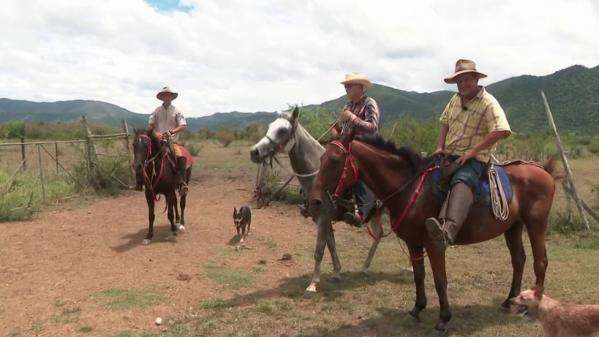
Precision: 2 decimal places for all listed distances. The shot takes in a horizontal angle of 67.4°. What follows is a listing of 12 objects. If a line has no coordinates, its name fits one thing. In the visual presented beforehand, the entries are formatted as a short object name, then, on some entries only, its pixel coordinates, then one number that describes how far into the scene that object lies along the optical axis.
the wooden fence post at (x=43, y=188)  11.55
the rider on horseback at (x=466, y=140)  4.35
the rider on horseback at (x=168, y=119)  8.36
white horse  5.76
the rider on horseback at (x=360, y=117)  5.51
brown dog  3.70
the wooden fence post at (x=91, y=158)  13.41
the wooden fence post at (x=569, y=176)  8.63
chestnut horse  4.56
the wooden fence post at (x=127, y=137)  14.76
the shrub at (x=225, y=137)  33.41
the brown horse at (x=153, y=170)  7.73
